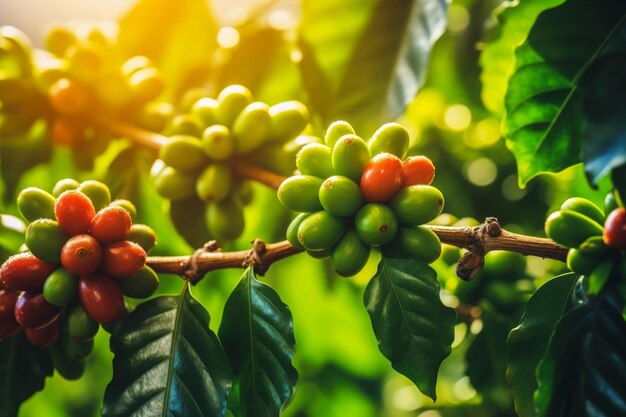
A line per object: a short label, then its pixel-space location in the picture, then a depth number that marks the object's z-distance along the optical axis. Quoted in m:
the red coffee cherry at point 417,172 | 0.34
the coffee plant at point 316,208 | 0.33
